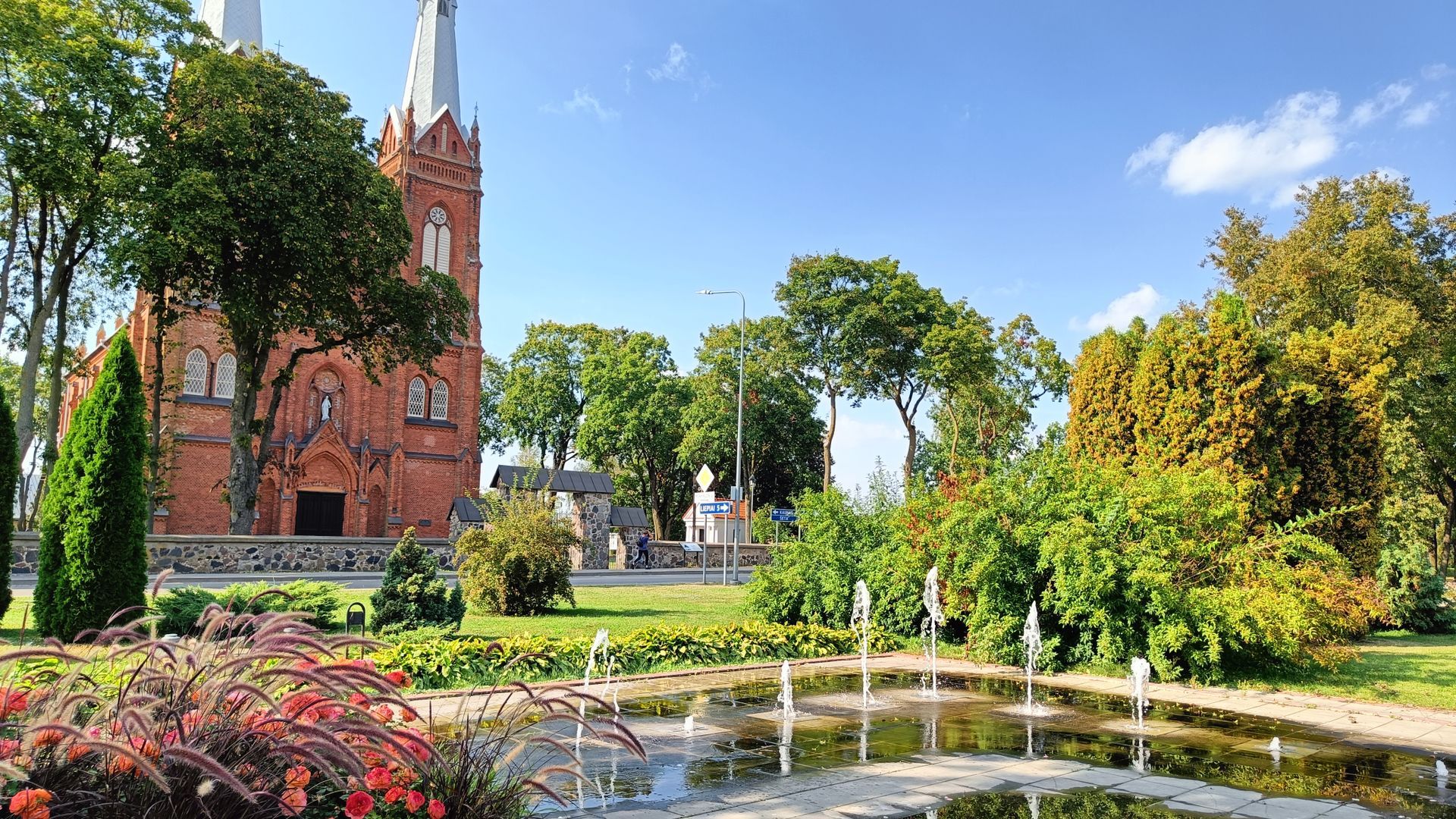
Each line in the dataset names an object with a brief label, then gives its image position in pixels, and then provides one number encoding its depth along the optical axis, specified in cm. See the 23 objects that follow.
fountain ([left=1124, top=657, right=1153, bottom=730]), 866
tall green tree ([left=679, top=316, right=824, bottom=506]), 5203
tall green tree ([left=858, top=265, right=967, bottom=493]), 4275
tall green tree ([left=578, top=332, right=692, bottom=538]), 5697
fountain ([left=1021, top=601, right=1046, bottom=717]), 1139
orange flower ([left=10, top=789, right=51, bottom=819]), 283
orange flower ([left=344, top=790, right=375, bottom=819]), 345
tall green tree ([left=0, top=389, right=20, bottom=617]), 1279
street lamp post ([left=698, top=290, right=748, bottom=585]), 2775
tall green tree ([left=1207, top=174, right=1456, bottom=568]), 2962
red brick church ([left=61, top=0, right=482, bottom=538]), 4178
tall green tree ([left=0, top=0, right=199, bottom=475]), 2292
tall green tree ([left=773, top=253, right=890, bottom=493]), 4288
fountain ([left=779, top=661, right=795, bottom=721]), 857
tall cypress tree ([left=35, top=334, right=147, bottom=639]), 1180
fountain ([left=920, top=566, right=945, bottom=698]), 1262
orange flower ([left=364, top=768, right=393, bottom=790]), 358
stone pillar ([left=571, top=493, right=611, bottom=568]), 3425
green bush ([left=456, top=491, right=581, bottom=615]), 1622
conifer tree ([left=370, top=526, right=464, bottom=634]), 1270
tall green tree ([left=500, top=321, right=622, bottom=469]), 6219
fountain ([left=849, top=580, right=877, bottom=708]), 970
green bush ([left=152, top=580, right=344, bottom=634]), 1116
